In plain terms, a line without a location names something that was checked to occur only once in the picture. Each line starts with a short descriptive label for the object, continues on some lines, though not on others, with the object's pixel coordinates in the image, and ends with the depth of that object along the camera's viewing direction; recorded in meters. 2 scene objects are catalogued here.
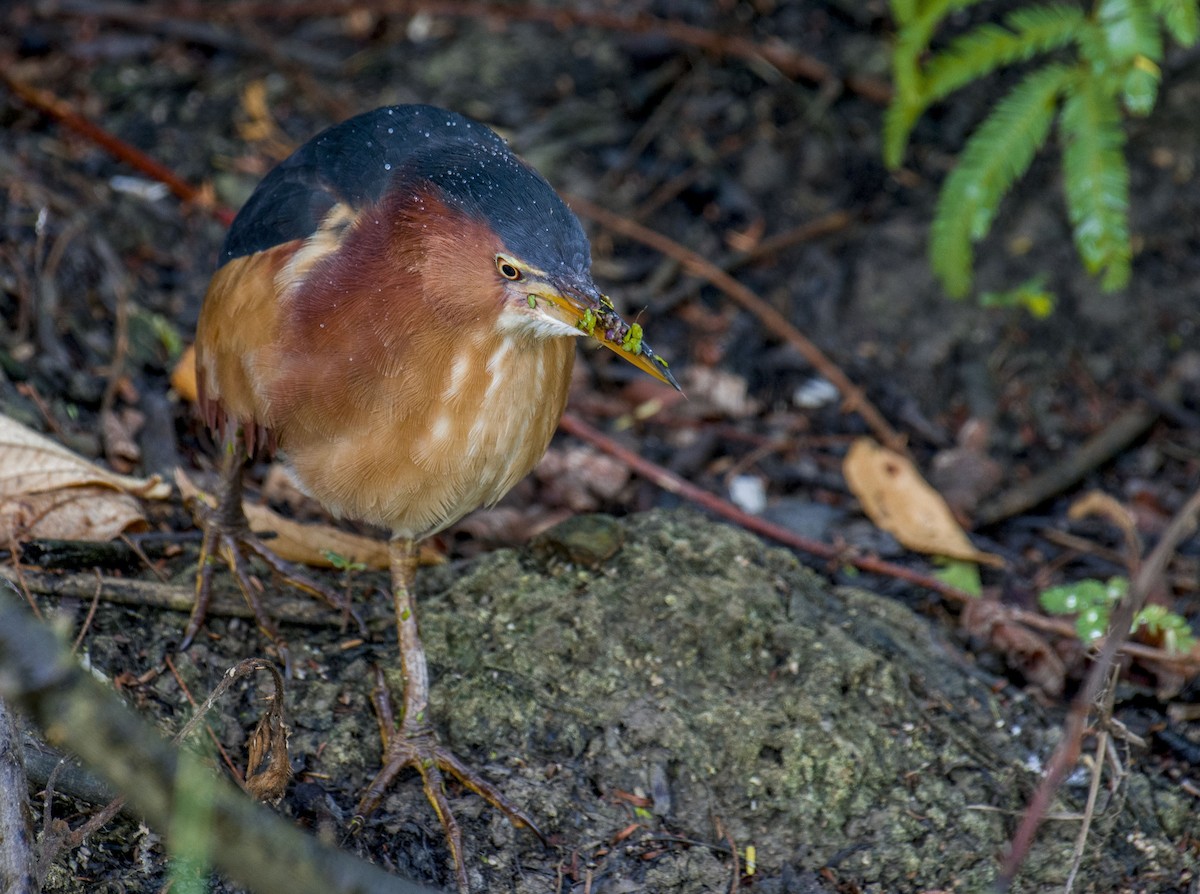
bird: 6.34
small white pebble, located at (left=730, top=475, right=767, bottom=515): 10.16
